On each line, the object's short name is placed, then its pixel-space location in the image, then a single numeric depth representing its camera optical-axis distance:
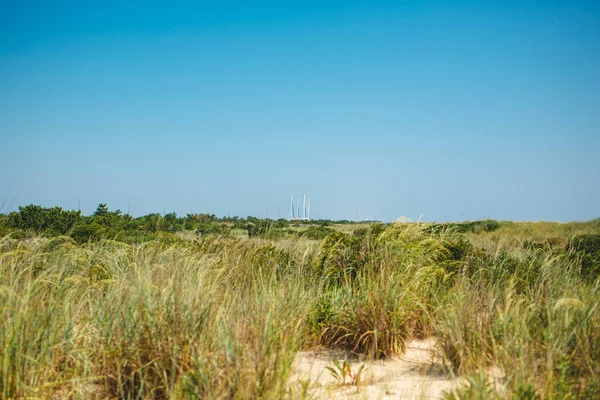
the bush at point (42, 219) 13.79
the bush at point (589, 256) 7.51
